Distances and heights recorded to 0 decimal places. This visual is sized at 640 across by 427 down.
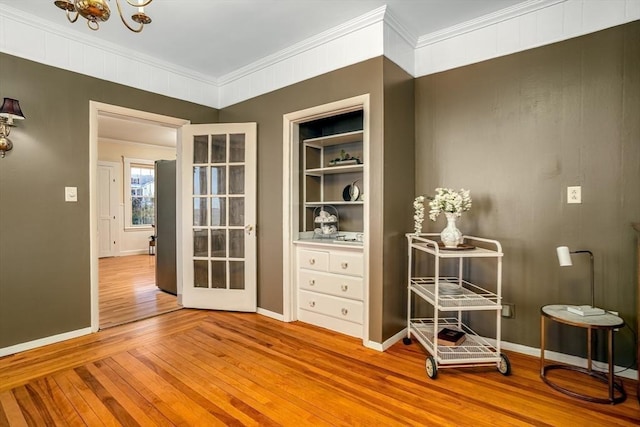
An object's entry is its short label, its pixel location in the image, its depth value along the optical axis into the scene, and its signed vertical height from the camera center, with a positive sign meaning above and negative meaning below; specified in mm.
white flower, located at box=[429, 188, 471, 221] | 2520 +58
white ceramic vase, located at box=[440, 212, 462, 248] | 2516 -186
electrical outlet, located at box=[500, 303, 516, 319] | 2699 -809
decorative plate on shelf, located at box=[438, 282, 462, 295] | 2568 -626
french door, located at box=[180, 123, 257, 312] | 3707 -79
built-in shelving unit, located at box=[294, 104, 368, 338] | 3023 -179
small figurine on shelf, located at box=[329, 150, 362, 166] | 3275 +509
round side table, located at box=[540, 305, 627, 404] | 1982 -777
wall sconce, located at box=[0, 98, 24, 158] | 2531 +717
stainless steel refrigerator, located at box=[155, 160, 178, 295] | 4465 -201
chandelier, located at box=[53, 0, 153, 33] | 1485 +914
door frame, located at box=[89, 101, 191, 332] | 3094 +61
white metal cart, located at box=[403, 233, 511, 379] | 2318 -679
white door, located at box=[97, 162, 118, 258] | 7523 +35
